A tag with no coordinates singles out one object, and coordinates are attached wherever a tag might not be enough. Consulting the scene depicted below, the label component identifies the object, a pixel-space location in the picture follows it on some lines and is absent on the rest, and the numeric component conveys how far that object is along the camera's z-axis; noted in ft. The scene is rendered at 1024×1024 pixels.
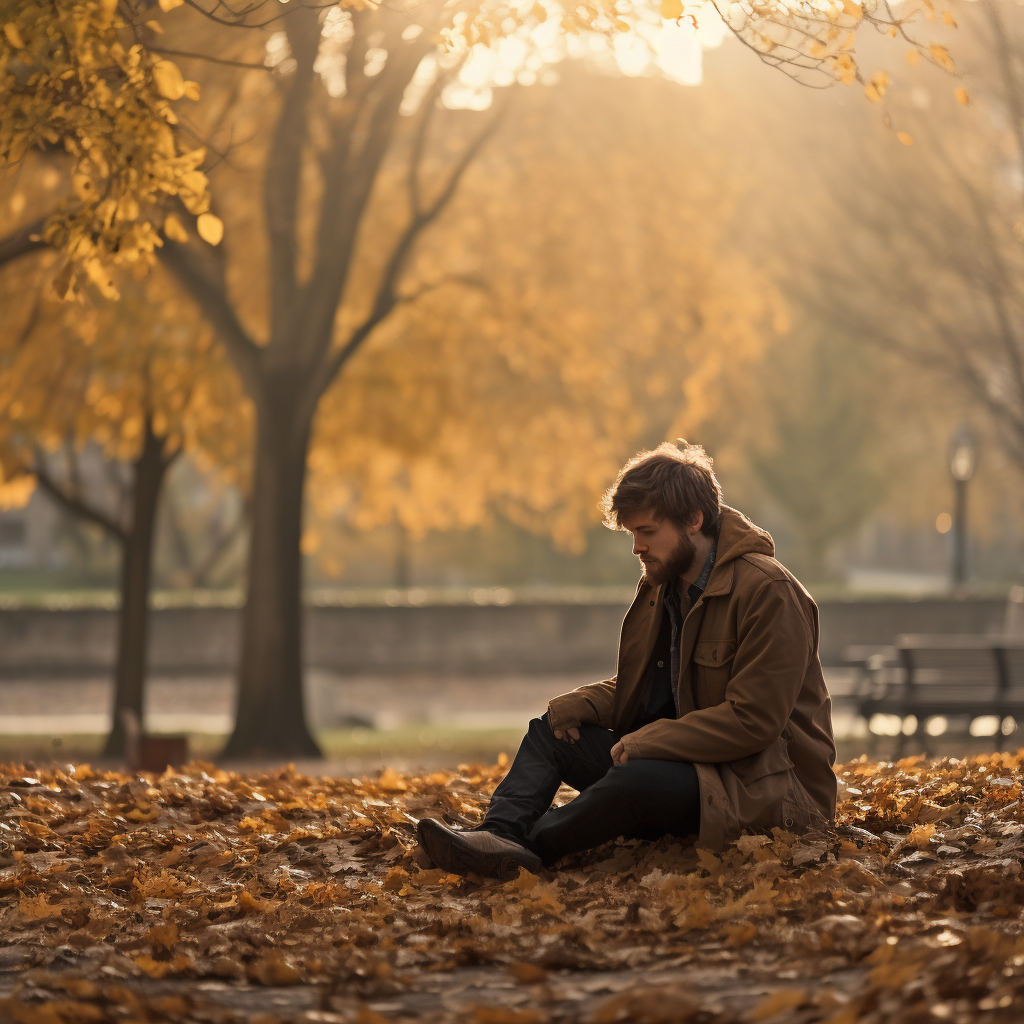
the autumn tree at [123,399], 79.36
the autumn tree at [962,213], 91.50
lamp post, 151.23
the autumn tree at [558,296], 86.69
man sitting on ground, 26.61
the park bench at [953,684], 71.41
